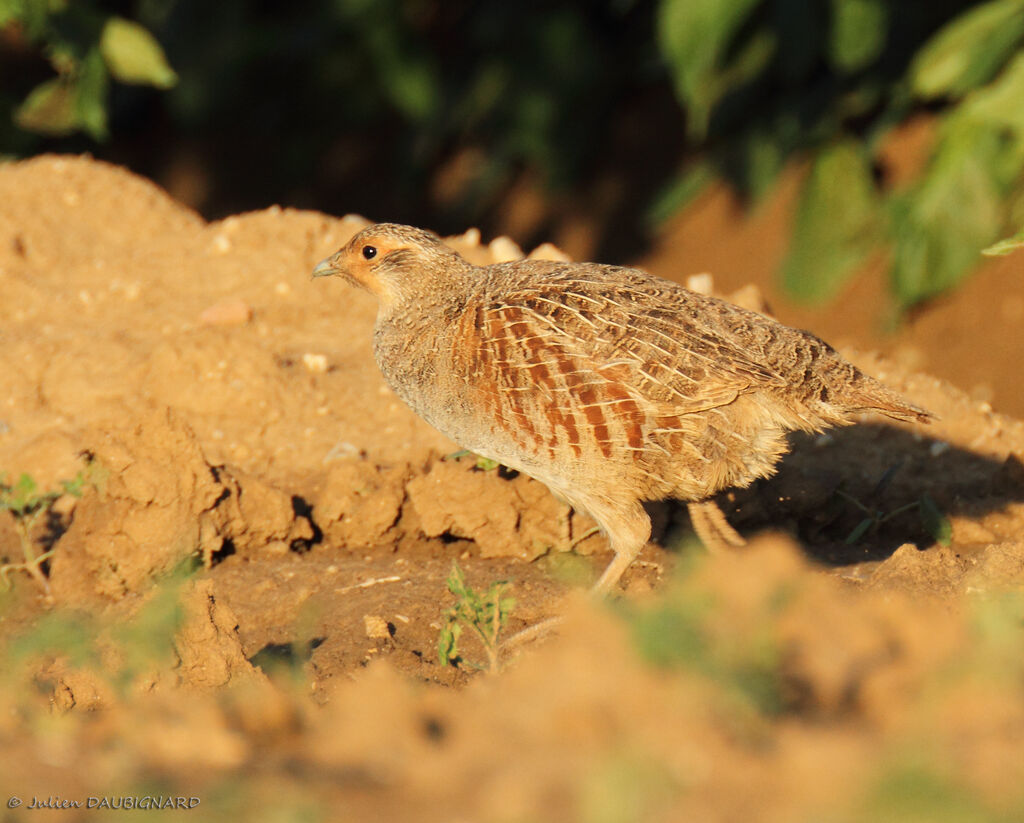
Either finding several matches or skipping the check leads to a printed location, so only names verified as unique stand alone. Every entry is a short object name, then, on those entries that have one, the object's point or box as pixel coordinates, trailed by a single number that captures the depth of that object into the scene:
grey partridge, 7.26
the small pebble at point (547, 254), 10.93
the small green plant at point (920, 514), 8.61
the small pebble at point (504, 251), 11.52
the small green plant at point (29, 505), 7.95
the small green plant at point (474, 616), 6.18
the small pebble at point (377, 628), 7.16
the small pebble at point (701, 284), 10.95
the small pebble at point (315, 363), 10.39
